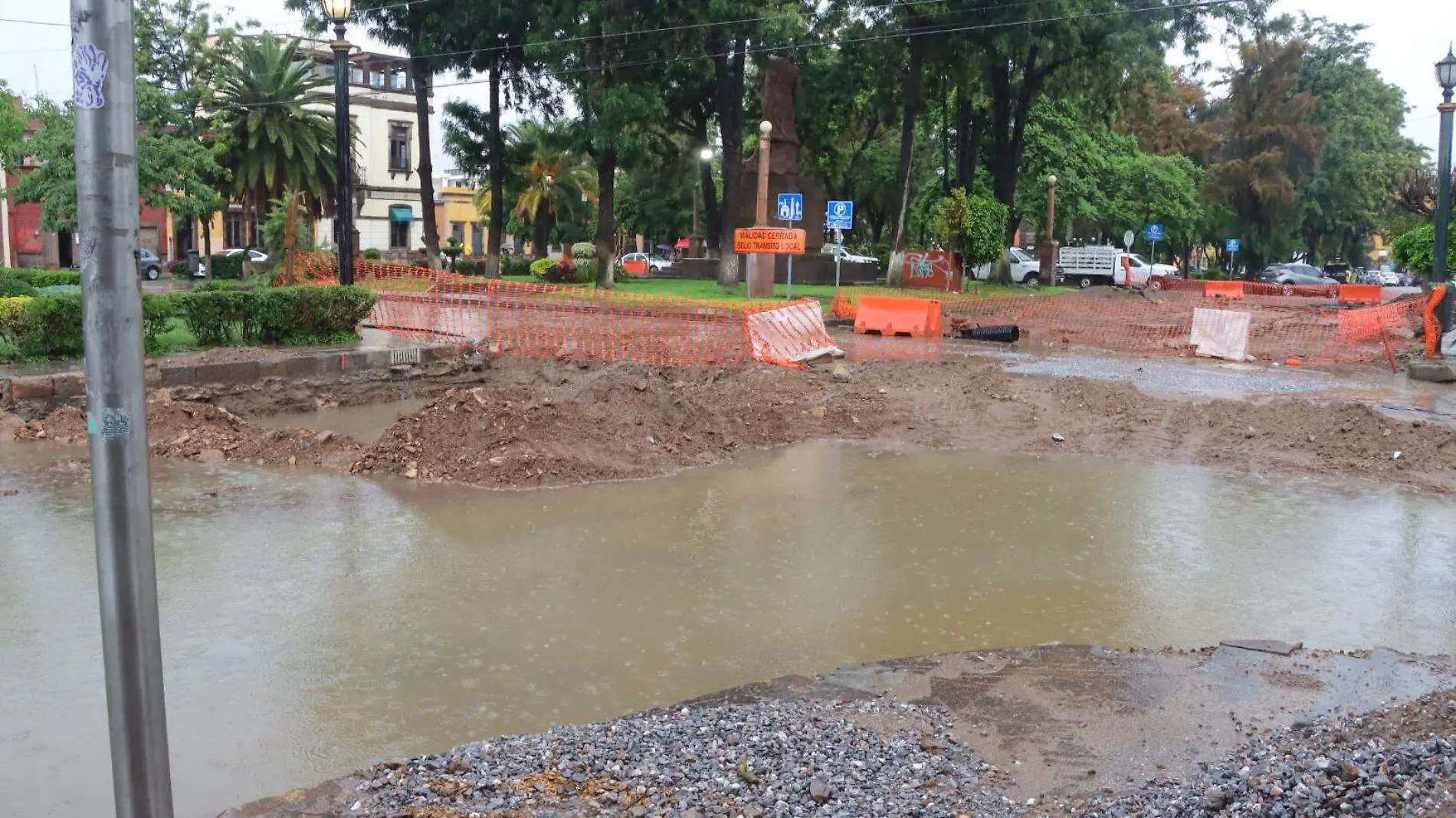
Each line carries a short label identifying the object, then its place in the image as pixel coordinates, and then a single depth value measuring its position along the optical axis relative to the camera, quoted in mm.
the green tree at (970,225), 39969
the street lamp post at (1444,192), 22373
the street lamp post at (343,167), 18578
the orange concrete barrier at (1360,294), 46000
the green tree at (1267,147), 61844
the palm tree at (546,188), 60438
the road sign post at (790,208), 29078
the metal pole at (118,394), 3129
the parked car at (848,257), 45359
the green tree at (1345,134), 65500
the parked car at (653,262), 54975
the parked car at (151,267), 45469
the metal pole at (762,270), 33000
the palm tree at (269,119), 42500
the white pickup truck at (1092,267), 53781
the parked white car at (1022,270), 52906
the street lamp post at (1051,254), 50125
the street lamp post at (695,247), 55125
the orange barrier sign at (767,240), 29484
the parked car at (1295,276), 60281
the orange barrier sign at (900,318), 26953
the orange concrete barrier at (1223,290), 46750
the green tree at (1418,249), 27812
